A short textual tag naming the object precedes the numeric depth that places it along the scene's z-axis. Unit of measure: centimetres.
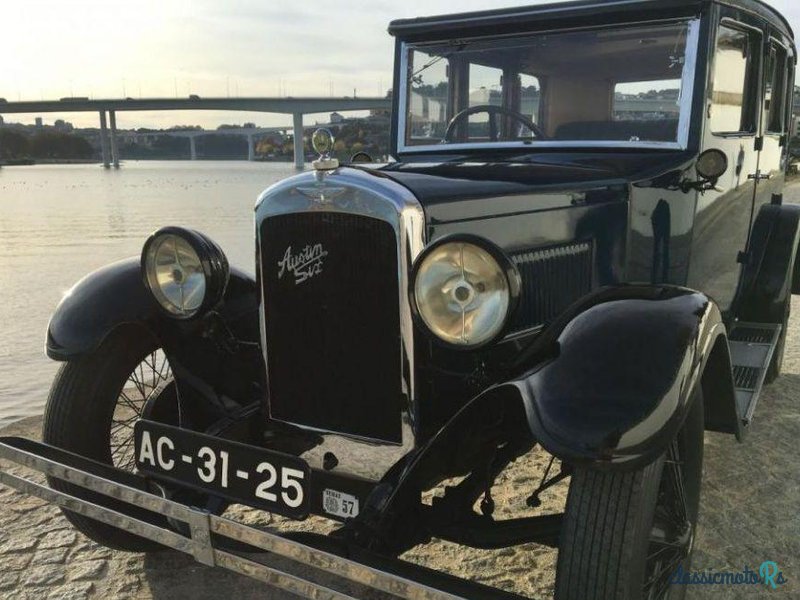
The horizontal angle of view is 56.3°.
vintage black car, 180
